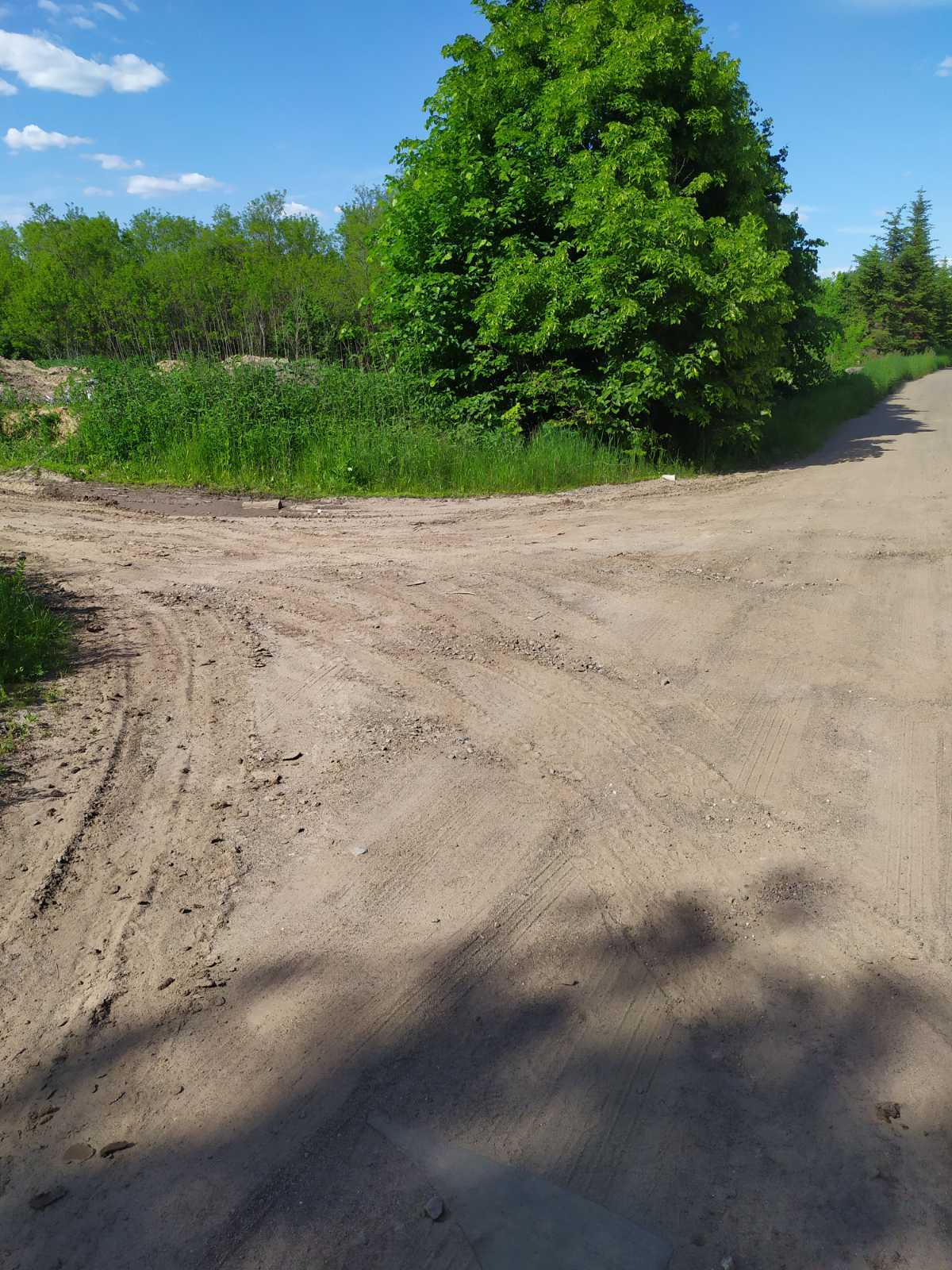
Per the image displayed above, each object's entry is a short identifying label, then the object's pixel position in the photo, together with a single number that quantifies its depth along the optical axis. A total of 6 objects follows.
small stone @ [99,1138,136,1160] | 2.34
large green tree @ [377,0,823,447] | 13.12
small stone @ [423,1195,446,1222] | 2.15
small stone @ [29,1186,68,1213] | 2.20
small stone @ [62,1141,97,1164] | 2.32
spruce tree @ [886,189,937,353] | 59.59
